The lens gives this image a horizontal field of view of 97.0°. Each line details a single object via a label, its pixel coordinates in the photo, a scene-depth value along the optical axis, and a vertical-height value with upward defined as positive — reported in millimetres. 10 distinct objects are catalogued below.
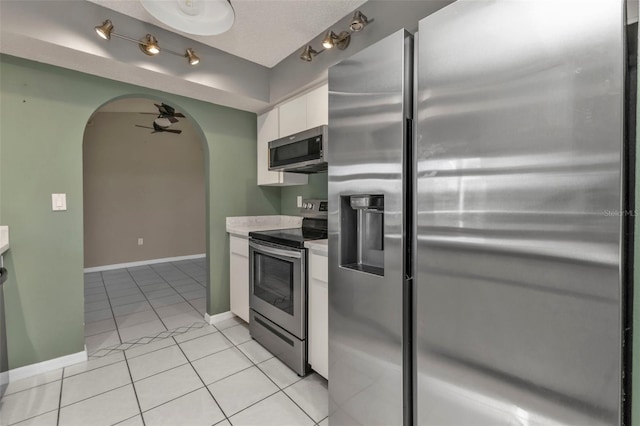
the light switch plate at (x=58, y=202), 2070 +64
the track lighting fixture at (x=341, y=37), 1773 +1171
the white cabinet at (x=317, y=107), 2220 +826
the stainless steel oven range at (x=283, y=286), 1947 -591
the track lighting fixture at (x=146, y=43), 1782 +1148
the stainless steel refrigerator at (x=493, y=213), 680 -16
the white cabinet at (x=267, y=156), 2809 +585
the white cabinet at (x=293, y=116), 2445 +844
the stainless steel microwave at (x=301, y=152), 2046 +459
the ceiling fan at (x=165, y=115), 3703 +1268
